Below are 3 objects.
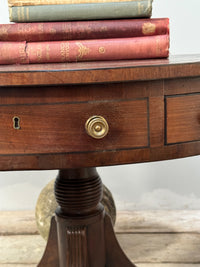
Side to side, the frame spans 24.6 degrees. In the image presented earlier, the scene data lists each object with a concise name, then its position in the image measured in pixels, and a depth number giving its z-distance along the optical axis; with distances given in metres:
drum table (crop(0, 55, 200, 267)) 0.66
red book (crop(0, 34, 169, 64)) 0.85
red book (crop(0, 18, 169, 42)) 0.88
